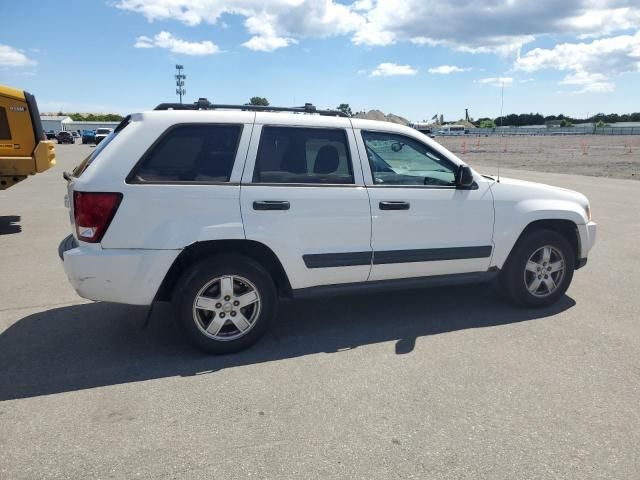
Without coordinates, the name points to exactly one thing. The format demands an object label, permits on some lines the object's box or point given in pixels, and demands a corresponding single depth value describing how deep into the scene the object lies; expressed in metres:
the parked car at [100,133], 48.41
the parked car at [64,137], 57.38
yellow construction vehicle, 9.71
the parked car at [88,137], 58.19
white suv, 3.66
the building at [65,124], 99.73
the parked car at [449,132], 95.19
